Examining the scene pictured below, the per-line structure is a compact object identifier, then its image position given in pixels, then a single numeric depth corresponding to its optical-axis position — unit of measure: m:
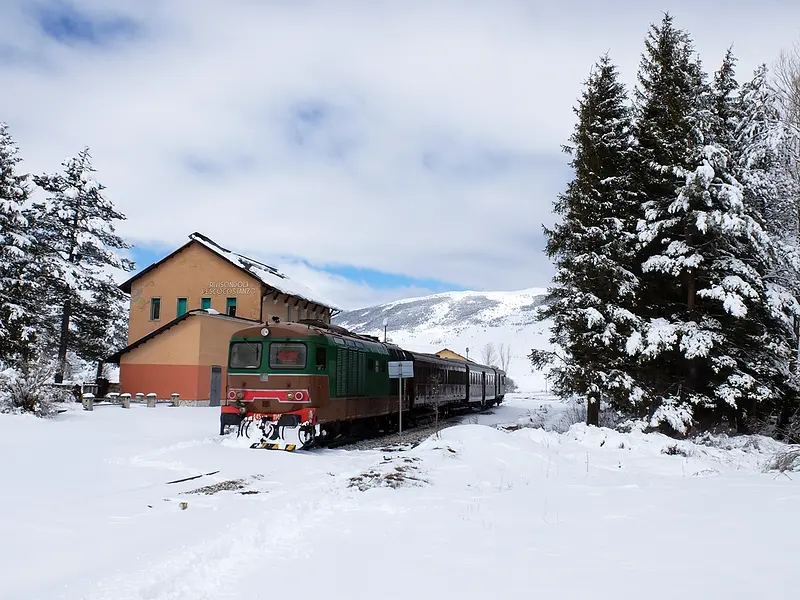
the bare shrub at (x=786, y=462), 11.76
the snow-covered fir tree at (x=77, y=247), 33.31
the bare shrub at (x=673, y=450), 14.60
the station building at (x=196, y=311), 30.11
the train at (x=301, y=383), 15.38
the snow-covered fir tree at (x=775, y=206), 17.55
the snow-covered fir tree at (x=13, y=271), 26.86
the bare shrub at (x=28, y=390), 19.30
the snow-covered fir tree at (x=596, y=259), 18.33
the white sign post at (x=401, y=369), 17.89
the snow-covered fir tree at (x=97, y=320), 35.31
